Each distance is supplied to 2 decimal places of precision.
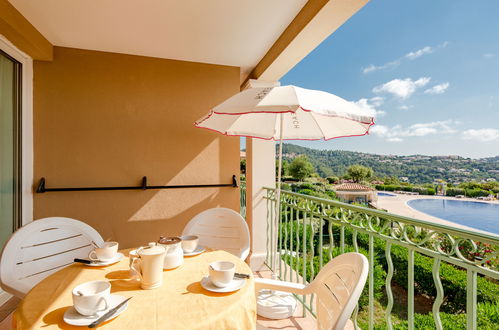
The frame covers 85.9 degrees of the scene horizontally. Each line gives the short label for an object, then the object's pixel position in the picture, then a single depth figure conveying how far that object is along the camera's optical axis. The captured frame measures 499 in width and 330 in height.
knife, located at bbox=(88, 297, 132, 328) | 0.85
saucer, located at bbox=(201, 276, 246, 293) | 1.09
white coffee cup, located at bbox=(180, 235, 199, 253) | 1.55
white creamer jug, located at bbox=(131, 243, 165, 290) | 1.10
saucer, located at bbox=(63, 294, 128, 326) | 0.87
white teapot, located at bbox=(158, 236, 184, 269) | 1.33
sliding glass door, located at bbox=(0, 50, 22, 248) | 2.45
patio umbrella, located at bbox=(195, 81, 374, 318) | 1.58
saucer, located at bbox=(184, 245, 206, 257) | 1.53
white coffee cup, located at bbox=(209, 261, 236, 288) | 1.10
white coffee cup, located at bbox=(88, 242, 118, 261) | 1.40
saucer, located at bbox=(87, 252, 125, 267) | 1.38
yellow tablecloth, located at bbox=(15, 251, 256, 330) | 0.90
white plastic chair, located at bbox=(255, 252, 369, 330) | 0.90
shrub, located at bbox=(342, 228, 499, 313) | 5.18
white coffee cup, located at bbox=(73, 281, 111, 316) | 0.89
